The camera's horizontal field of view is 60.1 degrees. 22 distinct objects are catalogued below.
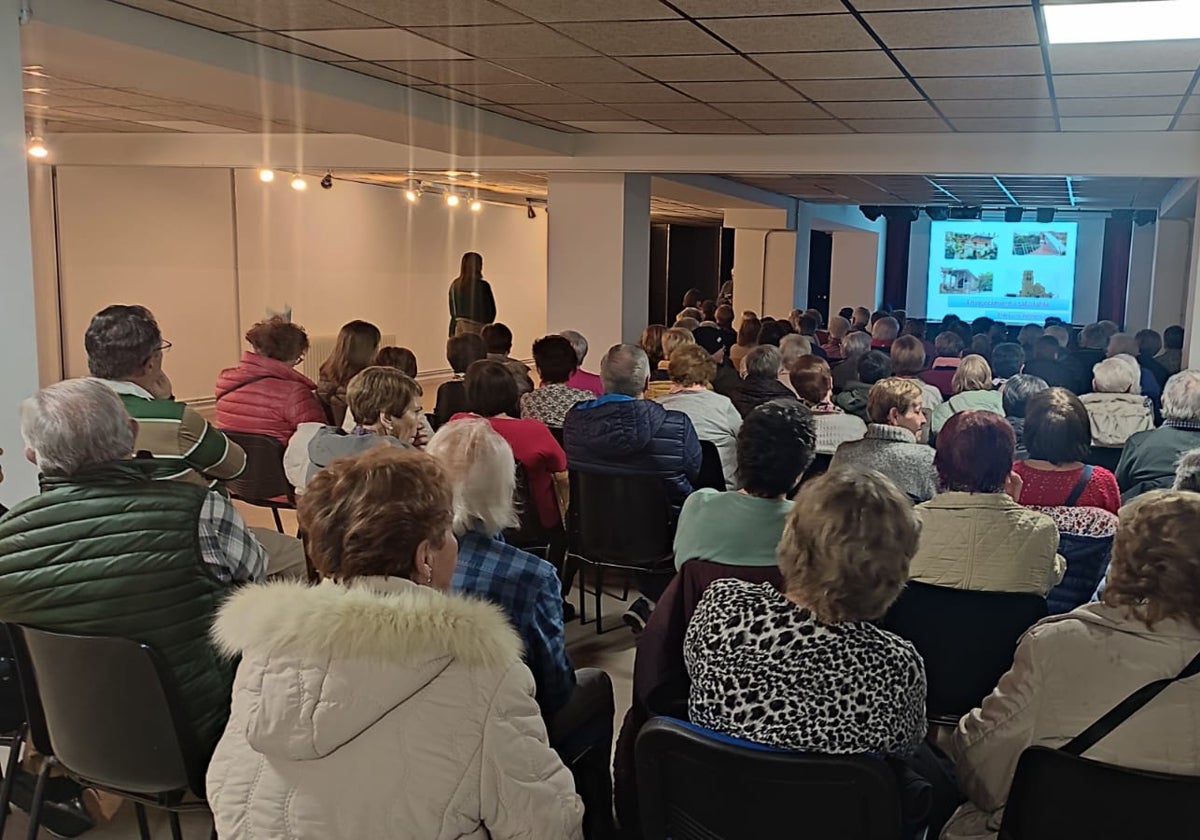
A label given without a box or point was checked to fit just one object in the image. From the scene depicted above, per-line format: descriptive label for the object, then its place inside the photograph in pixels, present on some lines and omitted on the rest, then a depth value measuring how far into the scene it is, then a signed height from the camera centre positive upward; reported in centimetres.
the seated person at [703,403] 463 -54
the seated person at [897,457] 353 -58
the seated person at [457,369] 535 -50
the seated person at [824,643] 174 -61
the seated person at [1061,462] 321 -53
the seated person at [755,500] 262 -56
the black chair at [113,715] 203 -89
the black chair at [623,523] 391 -91
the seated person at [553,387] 479 -50
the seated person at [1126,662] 171 -63
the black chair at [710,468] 443 -78
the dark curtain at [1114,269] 1750 +38
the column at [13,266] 317 +1
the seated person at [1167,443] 382 -56
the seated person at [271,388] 457 -50
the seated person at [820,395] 448 -50
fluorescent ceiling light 332 +91
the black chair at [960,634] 242 -81
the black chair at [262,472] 445 -85
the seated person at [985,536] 257 -61
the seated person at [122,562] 209 -59
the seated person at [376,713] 151 -65
